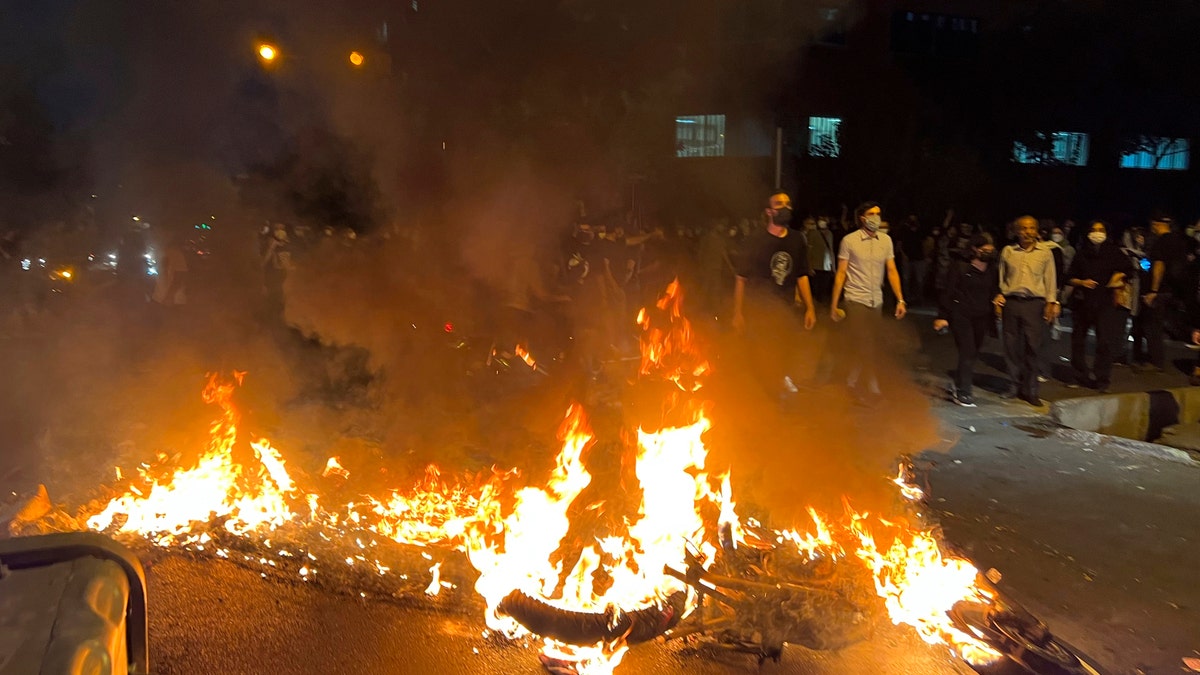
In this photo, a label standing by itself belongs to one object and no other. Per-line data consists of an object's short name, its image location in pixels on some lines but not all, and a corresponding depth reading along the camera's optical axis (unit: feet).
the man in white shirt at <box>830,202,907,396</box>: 19.79
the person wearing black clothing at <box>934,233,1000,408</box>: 21.57
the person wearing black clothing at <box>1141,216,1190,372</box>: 26.11
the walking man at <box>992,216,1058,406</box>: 20.98
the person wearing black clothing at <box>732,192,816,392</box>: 20.13
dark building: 57.67
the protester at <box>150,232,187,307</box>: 28.96
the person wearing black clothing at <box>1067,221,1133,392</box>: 23.39
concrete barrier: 21.45
